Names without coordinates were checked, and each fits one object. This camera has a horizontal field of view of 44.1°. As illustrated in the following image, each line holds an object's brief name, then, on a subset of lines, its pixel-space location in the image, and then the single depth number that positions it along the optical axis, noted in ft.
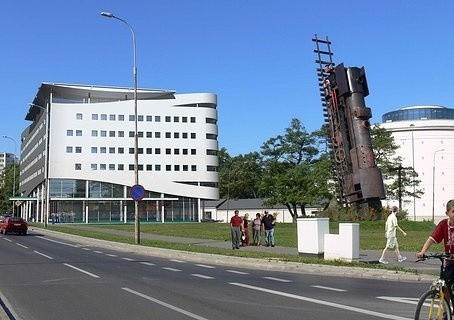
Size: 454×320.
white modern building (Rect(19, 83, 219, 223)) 312.99
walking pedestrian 58.23
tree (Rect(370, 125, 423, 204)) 207.00
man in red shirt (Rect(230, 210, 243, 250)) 80.43
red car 142.72
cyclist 22.18
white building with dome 363.76
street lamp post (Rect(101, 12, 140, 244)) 91.15
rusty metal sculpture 132.36
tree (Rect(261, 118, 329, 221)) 218.59
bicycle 21.70
